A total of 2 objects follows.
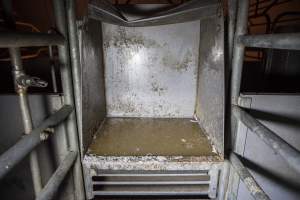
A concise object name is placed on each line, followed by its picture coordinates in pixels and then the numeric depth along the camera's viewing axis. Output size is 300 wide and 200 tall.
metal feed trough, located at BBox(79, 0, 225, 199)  0.84
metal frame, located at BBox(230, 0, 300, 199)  0.49
